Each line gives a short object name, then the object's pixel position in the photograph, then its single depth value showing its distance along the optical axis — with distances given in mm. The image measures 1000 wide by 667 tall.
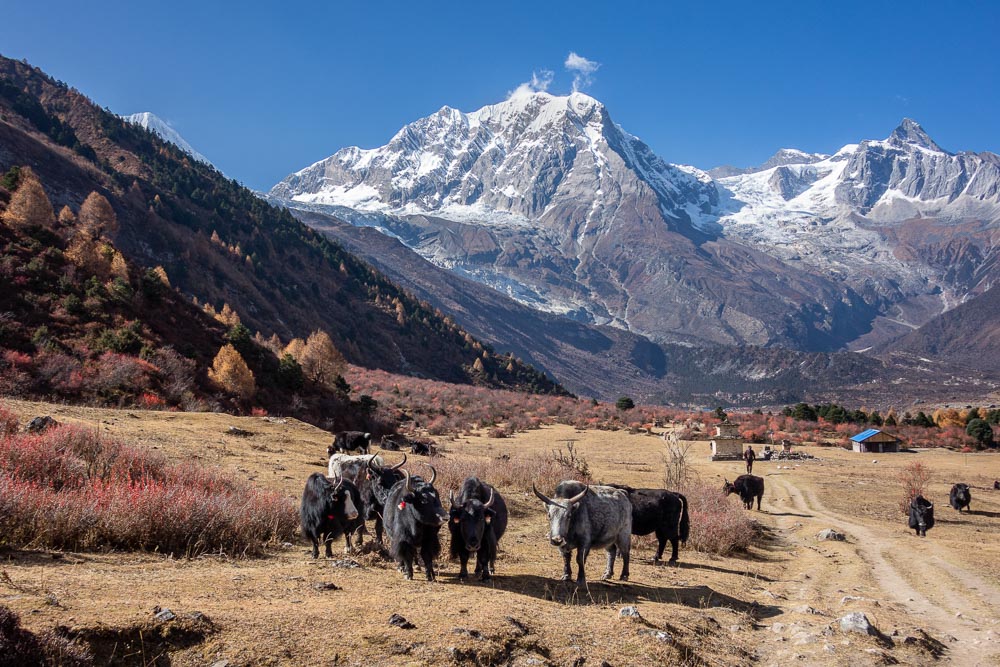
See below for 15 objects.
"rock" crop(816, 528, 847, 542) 17000
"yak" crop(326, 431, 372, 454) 22516
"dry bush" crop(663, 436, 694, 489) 20044
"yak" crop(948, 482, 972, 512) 24156
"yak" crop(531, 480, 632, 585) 9281
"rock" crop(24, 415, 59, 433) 12622
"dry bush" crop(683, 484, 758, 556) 14117
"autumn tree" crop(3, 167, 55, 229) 37094
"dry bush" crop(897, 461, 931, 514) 22641
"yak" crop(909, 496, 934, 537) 18516
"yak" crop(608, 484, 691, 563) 12367
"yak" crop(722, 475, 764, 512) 22703
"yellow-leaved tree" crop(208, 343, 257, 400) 33000
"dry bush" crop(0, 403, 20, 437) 11961
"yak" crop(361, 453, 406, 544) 10562
